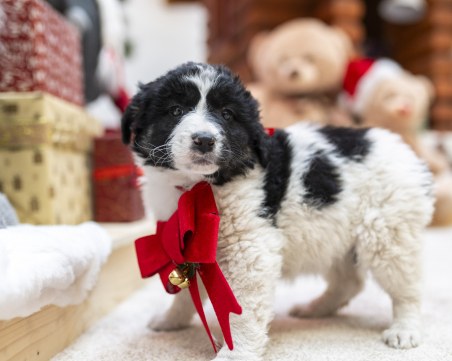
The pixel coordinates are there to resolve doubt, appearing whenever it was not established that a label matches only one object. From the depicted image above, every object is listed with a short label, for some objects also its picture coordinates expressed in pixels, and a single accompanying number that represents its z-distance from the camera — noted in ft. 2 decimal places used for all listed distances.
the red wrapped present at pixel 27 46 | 2.55
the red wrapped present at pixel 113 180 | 3.27
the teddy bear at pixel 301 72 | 4.31
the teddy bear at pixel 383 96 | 4.55
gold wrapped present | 2.55
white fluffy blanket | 1.61
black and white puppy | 1.89
